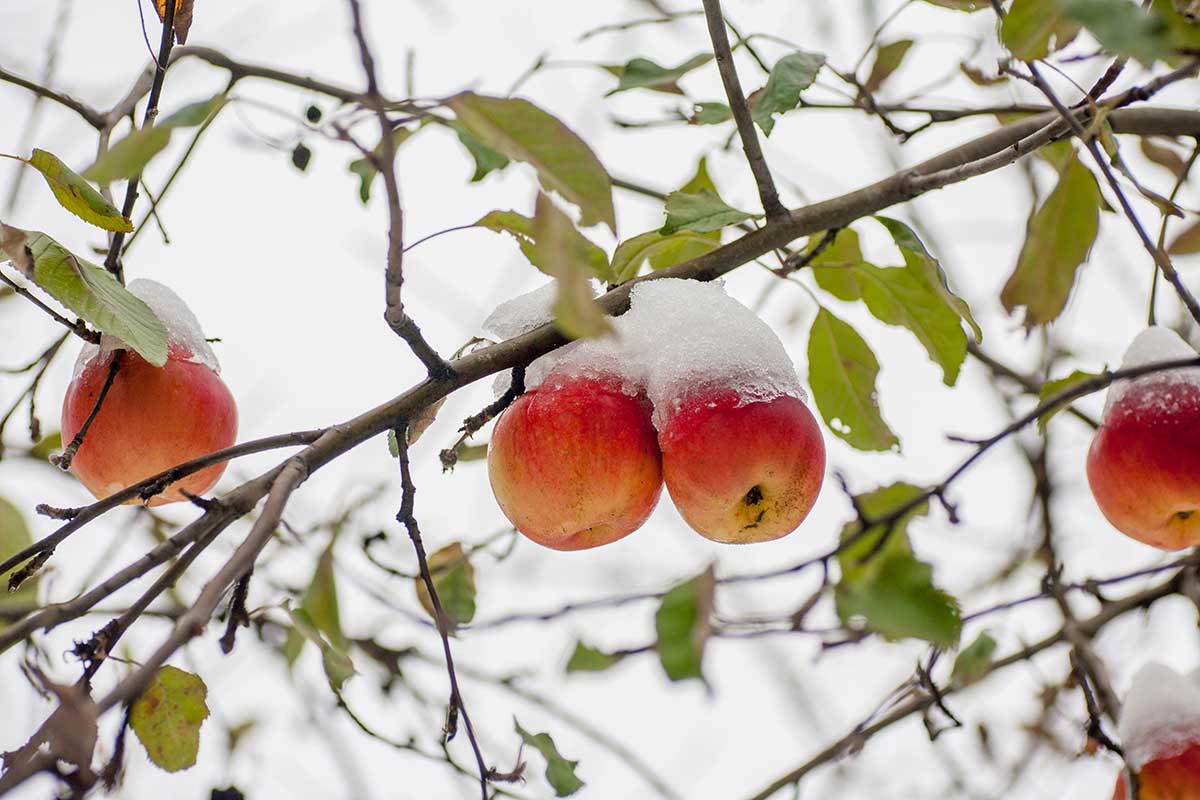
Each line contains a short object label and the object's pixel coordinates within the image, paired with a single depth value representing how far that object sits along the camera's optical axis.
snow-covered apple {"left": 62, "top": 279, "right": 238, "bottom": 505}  1.56
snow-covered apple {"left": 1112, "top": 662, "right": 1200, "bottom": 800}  1.61
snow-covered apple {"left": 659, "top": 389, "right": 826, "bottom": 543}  1.51
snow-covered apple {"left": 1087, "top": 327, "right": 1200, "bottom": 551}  1.55
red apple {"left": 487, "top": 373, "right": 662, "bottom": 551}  1.52
